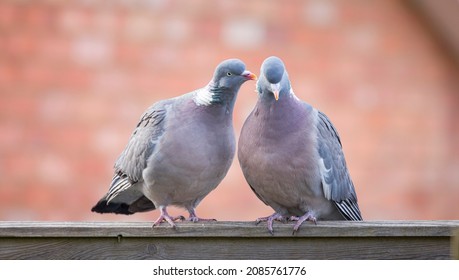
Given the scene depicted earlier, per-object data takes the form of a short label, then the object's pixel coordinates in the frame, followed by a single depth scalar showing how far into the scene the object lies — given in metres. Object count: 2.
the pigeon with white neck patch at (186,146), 7.33
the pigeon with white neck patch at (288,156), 7.11
